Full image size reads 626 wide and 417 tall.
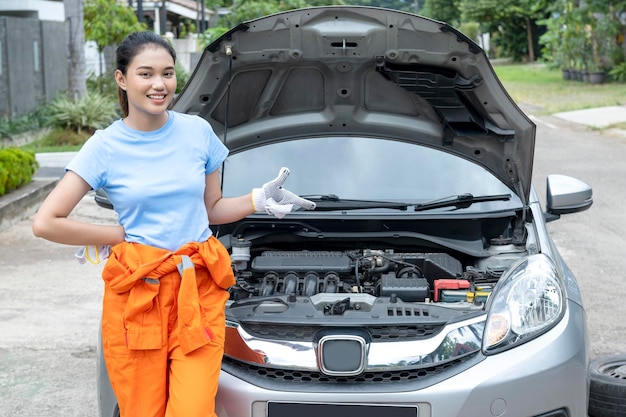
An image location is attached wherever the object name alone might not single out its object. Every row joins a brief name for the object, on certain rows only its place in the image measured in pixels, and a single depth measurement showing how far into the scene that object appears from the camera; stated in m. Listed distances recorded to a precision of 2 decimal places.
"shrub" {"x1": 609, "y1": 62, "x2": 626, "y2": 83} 32.84
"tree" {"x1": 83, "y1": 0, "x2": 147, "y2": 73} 21.75
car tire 4.61
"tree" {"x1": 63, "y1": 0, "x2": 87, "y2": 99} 18.77
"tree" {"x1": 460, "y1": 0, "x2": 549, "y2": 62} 60.16
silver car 3.58
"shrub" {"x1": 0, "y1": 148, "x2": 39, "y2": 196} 10.59
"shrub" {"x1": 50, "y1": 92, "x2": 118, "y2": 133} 17.88
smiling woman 3.36
